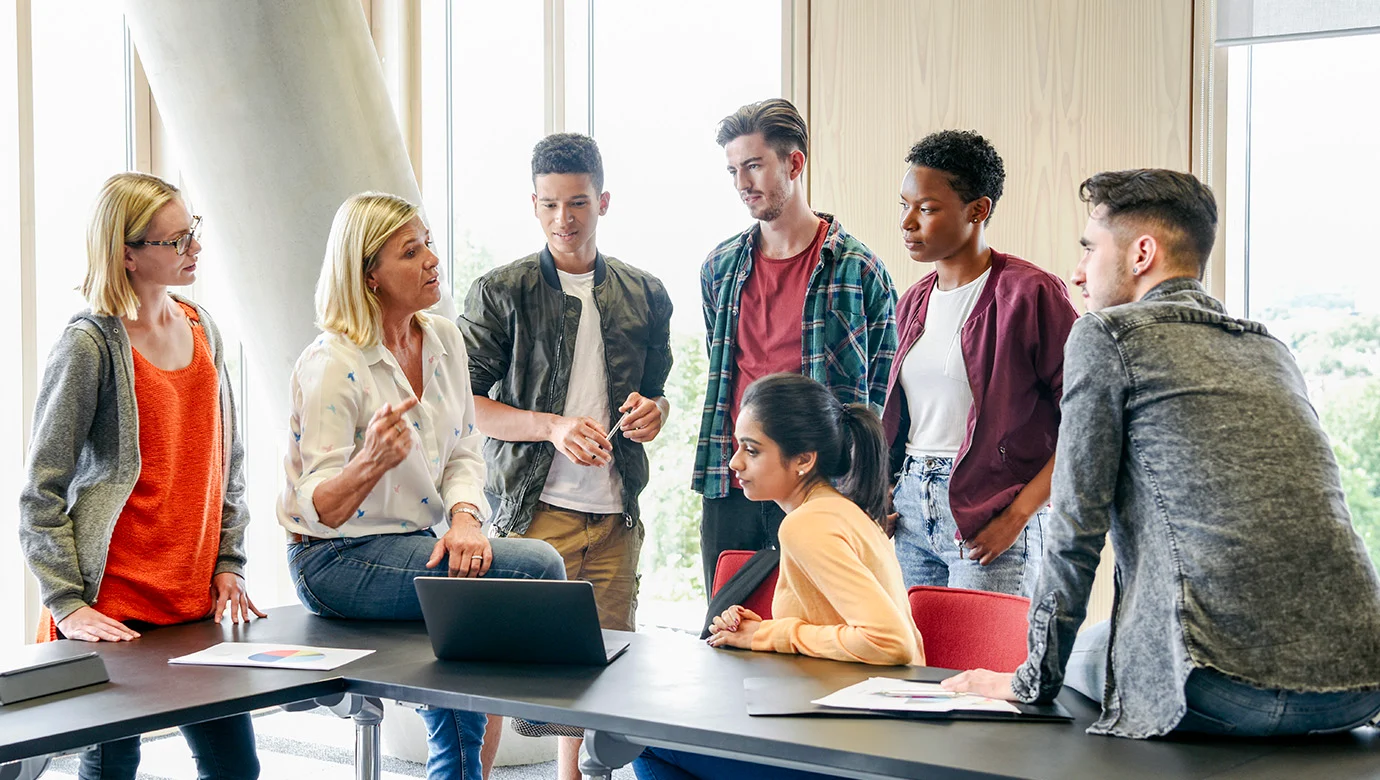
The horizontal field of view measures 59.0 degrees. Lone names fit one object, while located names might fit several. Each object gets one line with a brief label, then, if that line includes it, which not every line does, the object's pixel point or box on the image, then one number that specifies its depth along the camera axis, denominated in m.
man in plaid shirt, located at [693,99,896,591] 3.18
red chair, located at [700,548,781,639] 2.64
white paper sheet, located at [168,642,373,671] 2.22
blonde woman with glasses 2.40
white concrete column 3.80
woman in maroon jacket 2.82
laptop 2.14
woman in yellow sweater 2.21
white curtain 3.76
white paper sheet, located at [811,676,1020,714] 1.83
